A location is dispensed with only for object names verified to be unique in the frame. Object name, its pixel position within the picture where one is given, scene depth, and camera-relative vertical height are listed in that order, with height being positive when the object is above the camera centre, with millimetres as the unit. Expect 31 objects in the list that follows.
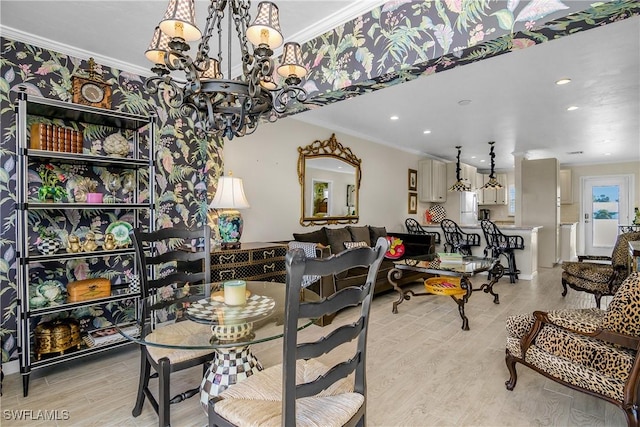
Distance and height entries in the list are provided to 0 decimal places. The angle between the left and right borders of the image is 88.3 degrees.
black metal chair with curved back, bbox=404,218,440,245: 6773 -389
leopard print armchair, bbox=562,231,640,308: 3771 -788
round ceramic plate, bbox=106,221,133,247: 2832 -180
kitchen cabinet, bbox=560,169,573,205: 8805 +596
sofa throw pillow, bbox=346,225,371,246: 4988 -381
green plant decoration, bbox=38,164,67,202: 2555 +209
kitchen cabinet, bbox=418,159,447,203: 7289 +650
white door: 8438 -39
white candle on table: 1826 -464
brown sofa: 3713 -552
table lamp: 3250 +40
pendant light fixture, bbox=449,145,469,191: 6746 +475
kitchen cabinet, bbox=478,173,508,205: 9758 +417
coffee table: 3566 -775
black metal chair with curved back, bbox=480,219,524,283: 5637 -613
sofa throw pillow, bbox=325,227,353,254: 4555 -401
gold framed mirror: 4816 +423
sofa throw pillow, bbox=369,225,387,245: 5336 -385
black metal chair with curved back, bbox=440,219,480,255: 6188 -564
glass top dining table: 1510 -577
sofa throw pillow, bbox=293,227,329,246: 4219 -358
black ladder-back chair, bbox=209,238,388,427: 1032 -614
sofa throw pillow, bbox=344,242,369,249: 4283 -458
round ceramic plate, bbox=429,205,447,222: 7600 -88
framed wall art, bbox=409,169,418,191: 7113 +649
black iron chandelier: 1469 +724
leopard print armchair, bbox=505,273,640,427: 1677 -822
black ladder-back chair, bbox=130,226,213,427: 1654 -606
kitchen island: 5746 -761
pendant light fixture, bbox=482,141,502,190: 6574 +545
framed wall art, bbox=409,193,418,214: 7113 +139
